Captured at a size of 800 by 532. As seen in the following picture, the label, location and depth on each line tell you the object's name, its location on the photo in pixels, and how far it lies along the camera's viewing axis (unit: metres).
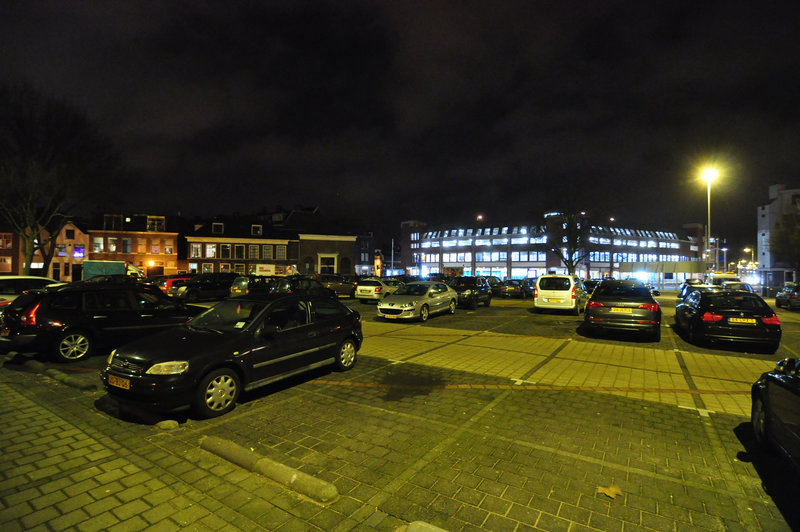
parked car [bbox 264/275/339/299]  19.78
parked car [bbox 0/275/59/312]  11.06
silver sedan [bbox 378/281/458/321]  14.25
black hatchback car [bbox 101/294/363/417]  4.75
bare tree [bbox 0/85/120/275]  23.42
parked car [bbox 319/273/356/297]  28.15
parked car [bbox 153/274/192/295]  24.16
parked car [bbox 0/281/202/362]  7.59
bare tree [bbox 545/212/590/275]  48.53
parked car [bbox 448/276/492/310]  19.27
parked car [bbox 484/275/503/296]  29.88
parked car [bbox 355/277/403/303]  23.38
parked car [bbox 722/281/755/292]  17.97
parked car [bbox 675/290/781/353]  9.12
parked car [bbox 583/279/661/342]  10.37
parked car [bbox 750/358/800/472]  3.30
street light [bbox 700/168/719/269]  22.48
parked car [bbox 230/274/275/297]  22.31
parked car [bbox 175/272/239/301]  23.02
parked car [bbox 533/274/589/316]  16.64
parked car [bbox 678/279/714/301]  16.98
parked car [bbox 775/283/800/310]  21.48
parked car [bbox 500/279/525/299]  29.02
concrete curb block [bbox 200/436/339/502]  3.32
